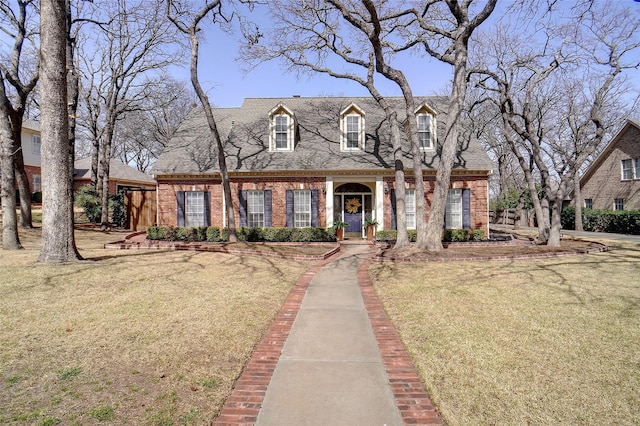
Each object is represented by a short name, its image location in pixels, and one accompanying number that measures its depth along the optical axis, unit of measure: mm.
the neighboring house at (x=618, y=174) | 25297
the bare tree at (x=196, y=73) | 14430
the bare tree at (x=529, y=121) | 13516
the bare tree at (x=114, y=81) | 20891
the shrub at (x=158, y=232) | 16672
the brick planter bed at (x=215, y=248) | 12078
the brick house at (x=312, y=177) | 17125
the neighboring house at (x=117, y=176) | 31859
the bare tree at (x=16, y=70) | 13250
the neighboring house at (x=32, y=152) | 29641
